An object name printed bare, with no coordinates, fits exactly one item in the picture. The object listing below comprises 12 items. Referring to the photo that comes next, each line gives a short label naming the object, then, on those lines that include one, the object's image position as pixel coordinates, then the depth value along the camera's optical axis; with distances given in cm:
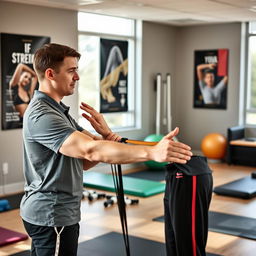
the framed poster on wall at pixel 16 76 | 561
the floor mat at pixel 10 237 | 389
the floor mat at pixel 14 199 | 510
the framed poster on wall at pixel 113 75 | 712
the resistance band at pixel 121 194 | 204
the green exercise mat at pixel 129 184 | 566
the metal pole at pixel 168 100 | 796
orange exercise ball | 770
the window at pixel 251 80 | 774
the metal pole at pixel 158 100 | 780
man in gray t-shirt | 161
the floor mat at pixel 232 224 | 420
